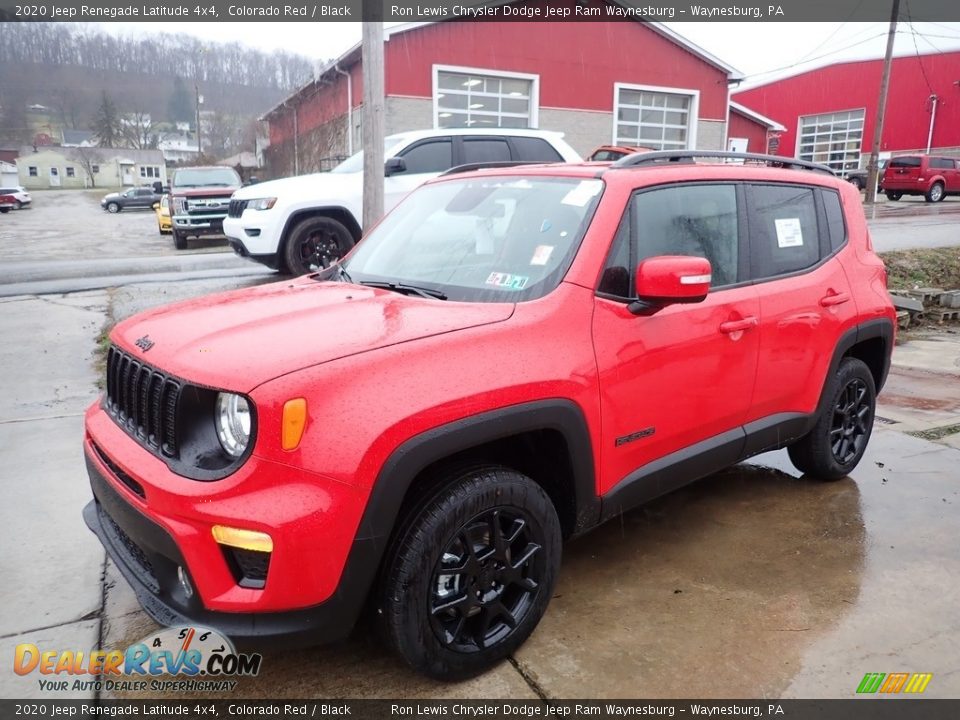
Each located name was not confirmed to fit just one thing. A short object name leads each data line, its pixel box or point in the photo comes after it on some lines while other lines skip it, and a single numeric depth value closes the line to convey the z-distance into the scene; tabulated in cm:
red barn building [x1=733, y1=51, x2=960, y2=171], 3772
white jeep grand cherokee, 841
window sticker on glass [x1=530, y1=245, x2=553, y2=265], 284
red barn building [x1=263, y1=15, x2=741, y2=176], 2100
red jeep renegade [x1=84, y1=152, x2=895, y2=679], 208
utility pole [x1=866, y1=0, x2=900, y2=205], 2523
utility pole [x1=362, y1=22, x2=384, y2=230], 711
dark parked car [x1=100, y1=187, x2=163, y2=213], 4456
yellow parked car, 2094
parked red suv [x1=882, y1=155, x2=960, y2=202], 2791
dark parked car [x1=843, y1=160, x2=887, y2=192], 3372
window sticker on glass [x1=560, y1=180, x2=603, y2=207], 296
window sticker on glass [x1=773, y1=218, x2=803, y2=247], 364
